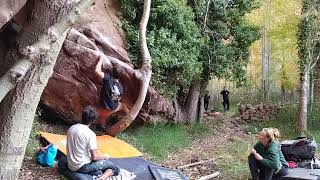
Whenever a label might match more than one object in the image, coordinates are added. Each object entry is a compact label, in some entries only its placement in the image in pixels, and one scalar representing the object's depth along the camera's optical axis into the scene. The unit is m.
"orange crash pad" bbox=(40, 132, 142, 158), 5.38
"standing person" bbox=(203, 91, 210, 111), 14.68
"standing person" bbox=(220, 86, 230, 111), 15.63
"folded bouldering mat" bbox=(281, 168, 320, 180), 4.87
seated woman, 4.77
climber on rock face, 6.00
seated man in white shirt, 4.23
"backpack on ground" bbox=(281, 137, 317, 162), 5.36
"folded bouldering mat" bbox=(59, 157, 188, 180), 4.64
